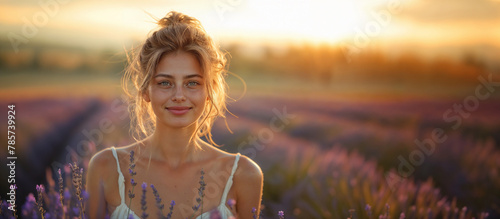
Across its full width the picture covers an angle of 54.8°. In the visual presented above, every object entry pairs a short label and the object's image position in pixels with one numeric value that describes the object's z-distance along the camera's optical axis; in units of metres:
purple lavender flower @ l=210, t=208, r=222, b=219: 1.15
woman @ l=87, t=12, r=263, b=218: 2.51
